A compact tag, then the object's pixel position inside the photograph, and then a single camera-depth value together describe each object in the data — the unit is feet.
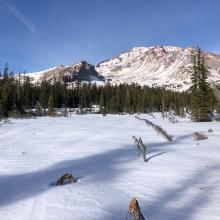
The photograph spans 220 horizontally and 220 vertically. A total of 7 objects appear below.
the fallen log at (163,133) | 42.14
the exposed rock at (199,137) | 42.09
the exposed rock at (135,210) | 13.64
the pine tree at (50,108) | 142.82
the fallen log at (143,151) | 29.27
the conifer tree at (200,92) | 94.67
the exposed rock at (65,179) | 21.79
